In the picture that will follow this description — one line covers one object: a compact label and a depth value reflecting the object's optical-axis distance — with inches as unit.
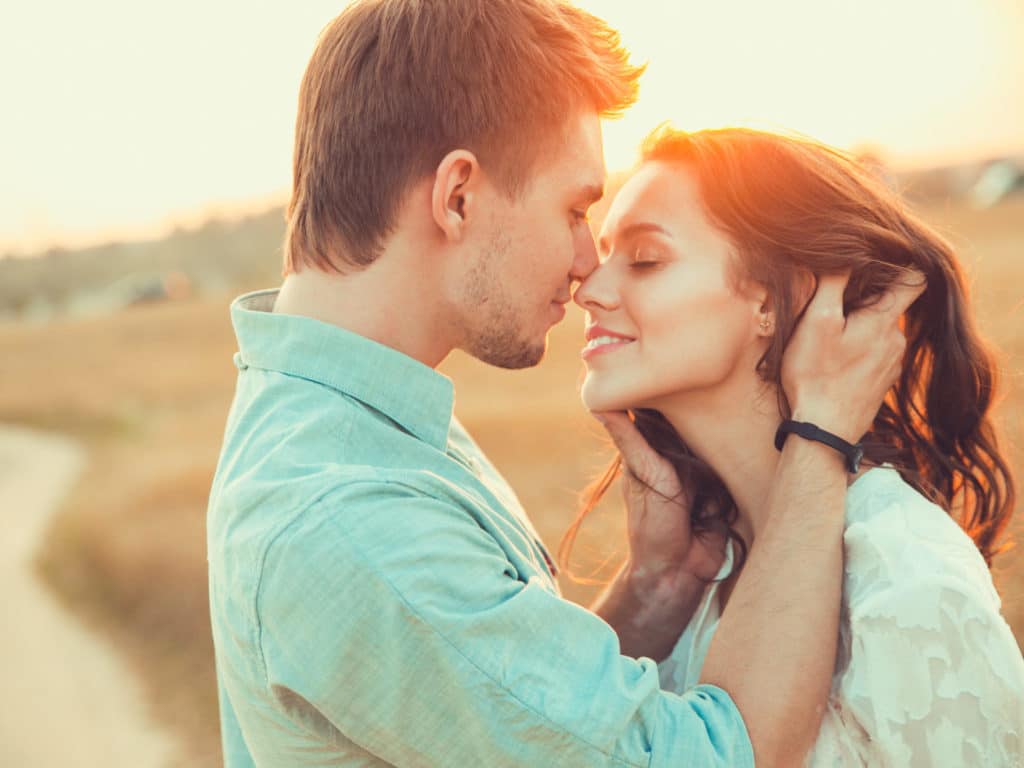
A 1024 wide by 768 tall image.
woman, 38.0
